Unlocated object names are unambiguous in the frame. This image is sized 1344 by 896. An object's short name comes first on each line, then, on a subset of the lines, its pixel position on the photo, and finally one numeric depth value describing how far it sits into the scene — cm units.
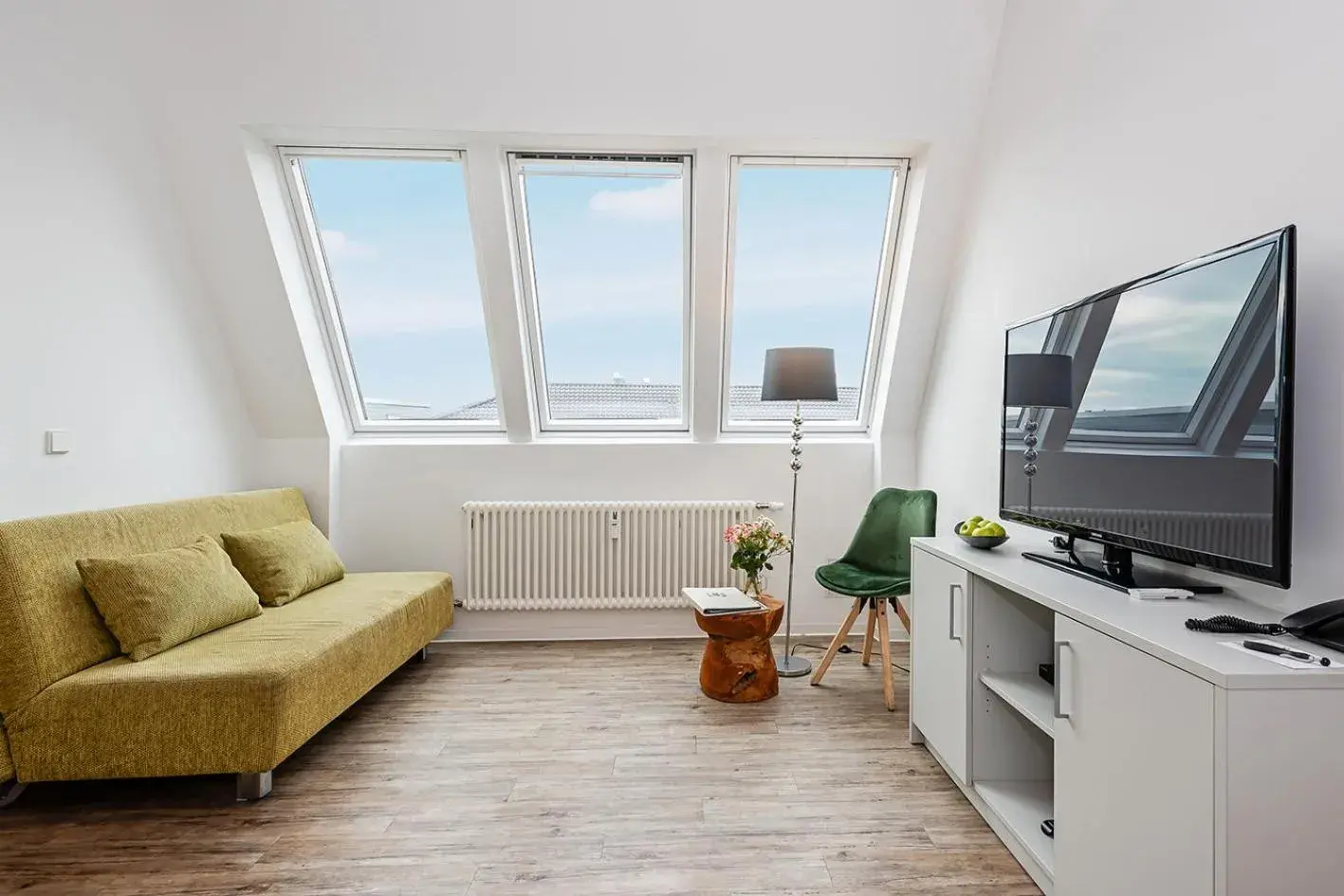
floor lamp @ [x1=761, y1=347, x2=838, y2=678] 367
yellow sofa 232
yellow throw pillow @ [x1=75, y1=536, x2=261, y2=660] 255
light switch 275
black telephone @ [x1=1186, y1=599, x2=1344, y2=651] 143
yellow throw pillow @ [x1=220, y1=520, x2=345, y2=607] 335
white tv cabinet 130
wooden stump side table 330
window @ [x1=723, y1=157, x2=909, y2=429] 399
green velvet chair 342
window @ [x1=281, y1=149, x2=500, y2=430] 389
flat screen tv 158
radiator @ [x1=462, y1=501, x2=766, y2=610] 431
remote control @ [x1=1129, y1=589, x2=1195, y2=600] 186
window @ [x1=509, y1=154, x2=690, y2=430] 395
